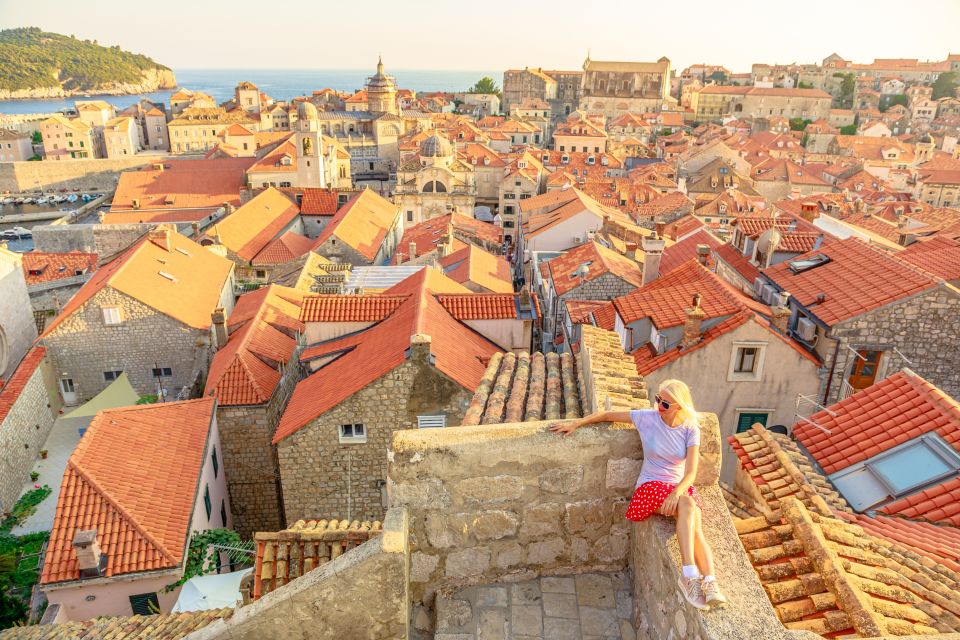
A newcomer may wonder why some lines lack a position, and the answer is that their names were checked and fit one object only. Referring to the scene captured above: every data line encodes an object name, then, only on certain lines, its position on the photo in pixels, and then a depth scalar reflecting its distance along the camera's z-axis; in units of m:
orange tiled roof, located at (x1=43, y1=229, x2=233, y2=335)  22.21
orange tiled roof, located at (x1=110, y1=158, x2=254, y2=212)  50.81
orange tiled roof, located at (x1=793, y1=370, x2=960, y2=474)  9.41
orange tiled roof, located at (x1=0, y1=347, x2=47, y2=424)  18.58
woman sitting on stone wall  4.46
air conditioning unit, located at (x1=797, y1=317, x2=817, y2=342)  14.01
